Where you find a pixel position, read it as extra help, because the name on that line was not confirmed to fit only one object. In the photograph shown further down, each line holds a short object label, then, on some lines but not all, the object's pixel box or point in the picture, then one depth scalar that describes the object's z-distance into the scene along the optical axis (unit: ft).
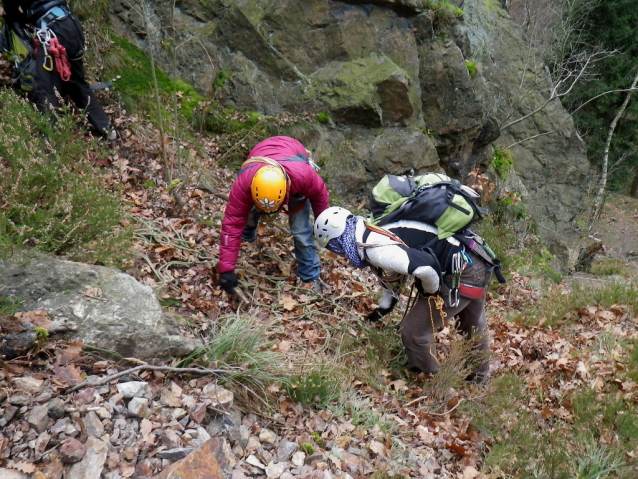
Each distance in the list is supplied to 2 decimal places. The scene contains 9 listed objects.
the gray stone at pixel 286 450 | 10.20
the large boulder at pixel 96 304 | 10.06
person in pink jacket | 13.98
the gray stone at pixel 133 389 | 9.52
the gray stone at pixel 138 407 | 9.23
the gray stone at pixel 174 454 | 8.70
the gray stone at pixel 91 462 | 7.93
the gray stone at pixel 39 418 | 8.21
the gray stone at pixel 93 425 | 8.58
